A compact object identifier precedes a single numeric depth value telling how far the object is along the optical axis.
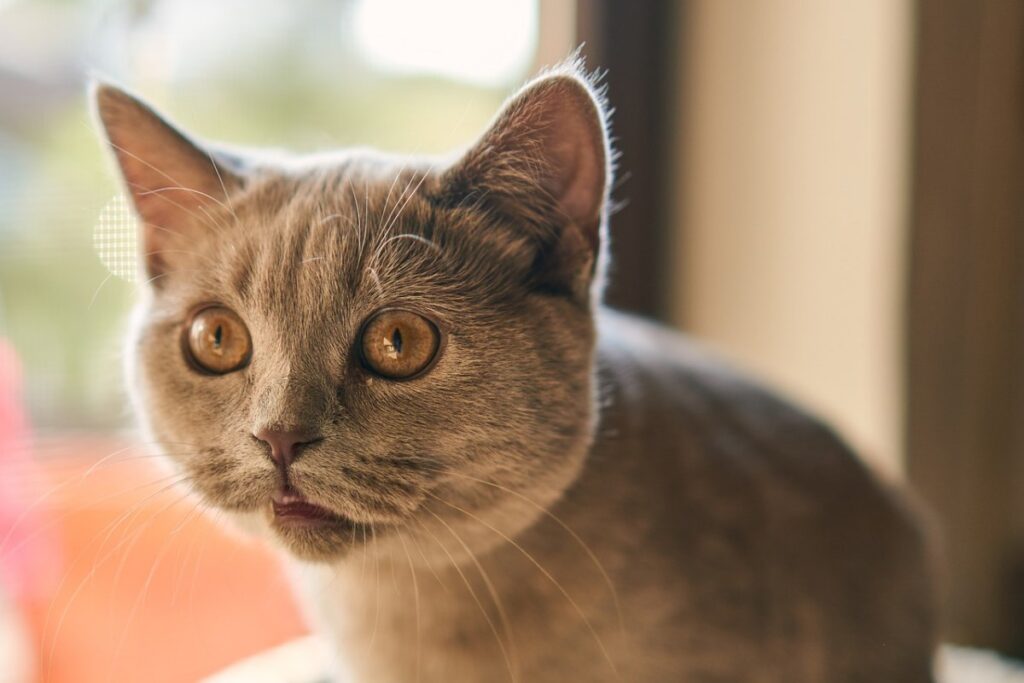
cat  0.45
